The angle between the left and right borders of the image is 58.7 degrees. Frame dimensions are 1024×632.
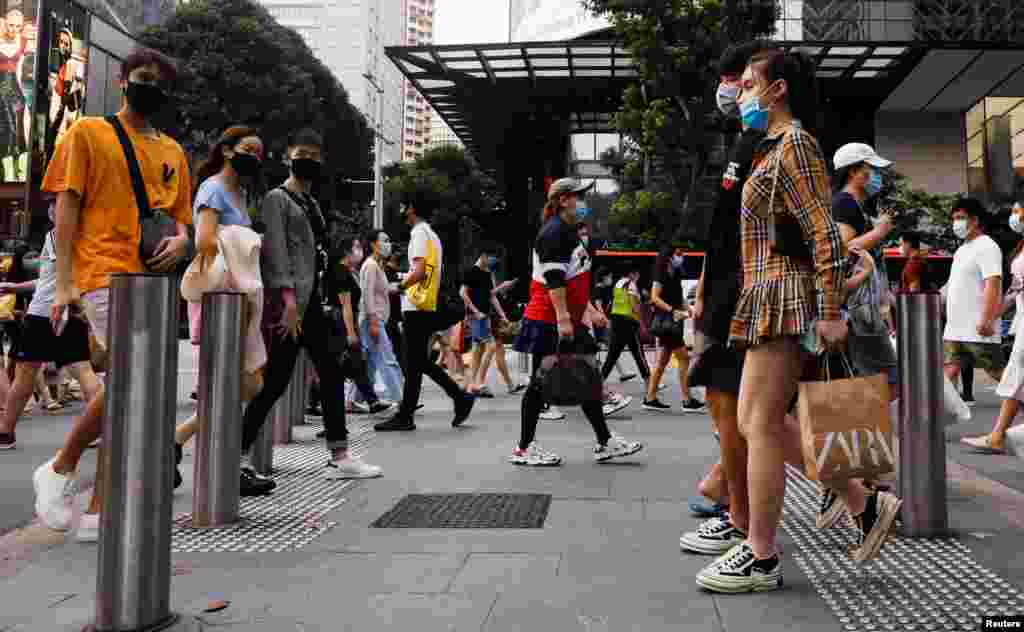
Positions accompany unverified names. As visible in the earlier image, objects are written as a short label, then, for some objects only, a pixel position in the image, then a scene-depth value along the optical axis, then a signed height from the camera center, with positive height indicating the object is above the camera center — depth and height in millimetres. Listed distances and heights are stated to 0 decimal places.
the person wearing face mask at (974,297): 6723 +394
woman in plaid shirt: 2961 +152
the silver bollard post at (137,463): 2617 -342
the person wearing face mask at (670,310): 9070 +384
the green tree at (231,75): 40875 +12600
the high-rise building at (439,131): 178488 +43176
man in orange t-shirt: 3676 +546
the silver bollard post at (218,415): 4109 -310
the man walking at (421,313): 7605 +292
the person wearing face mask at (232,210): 4414 +692
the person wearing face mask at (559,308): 5590 +253
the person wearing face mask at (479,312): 11242 +450
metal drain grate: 4160 -797
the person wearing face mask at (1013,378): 5637 -184
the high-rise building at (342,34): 97938 +33948
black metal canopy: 28828 +9419
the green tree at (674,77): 22734 +6885
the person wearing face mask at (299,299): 4836 +262
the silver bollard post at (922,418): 3805 -294
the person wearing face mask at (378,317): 8602 +299
